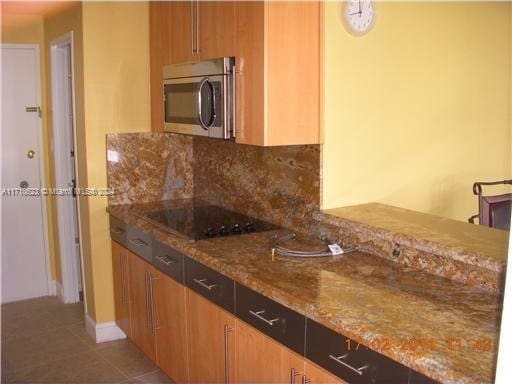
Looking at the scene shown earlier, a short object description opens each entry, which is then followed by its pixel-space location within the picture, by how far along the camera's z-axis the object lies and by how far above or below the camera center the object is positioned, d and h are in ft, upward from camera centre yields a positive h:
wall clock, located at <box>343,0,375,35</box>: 8.25 +1.60
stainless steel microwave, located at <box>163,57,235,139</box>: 8.45 +0.39
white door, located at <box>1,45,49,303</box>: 14.05 -1.44
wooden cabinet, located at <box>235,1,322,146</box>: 7.72 +0.71
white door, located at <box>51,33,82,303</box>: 13.55 -1.12
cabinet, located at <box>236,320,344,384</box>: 5.90 -2.84
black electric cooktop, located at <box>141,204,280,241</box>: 9.07 -1.84
